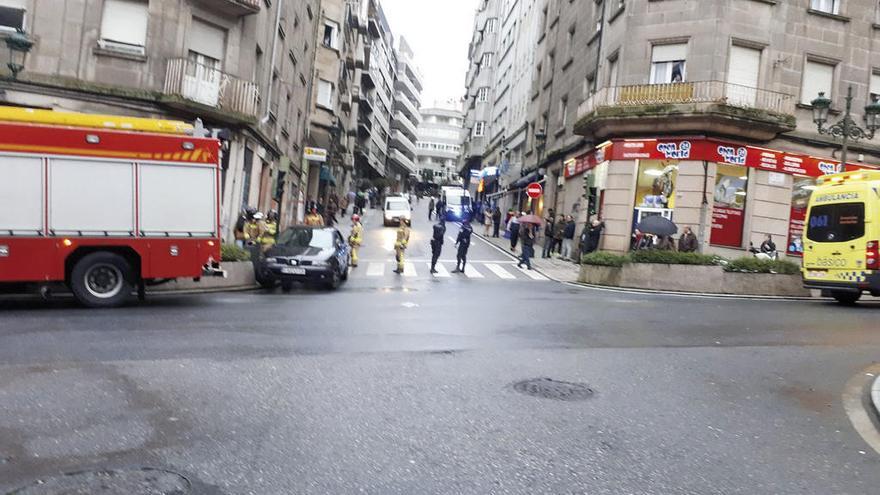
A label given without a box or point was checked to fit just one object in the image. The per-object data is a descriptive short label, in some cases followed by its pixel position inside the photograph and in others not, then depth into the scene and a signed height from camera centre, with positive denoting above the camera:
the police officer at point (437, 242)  19.17 -0.43
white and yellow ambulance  13.98 +0.67
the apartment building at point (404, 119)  102.94 +17.13
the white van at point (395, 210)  39.25 +0.76
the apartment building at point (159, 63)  16.89 +3.59
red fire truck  10.08 -0.13
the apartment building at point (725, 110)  22.12 +4.65
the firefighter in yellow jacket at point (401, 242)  18.73 -0.50
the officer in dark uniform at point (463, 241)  19.59 -0.33
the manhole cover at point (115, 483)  3.62 -1.57
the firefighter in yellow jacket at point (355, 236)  19.86 -0.49
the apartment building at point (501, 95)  45.47 +11.63
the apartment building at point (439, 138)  140.25 +18.49
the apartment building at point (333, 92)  37.62 +7.66
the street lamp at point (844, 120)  15.82 +3.64
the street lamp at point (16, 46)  13.29 +2.76
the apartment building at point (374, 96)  59.66 +12.86
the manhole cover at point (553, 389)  6.00 -1.36
